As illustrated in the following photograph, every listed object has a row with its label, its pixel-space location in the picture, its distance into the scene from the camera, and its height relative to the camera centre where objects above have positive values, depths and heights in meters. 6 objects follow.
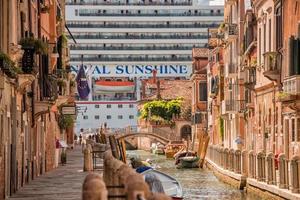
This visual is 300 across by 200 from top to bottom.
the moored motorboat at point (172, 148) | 89.31 -2.85
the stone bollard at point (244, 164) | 42.44 -2.05
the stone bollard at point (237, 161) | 45.19 -2.05
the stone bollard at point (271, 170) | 33.85 -1.85
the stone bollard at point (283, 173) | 30.53 -1.75
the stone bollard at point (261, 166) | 36.27 -1.84
